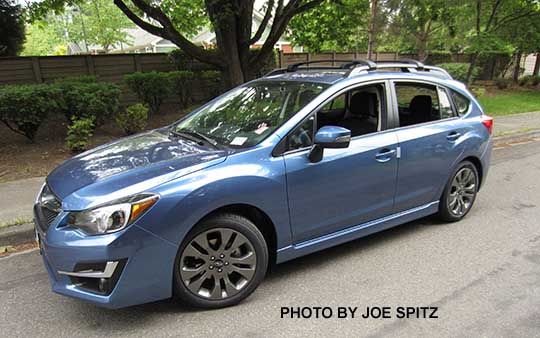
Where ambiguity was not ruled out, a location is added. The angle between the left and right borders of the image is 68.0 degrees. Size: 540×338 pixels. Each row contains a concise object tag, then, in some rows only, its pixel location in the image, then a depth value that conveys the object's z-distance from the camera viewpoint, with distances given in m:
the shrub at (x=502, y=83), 19.50
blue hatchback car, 2.52
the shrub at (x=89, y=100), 7.27
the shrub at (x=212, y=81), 11.93
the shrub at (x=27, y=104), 6.62
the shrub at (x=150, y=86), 9.72
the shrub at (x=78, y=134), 6.74
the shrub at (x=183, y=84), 10.89
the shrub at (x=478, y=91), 15.81
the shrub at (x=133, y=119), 7.88
